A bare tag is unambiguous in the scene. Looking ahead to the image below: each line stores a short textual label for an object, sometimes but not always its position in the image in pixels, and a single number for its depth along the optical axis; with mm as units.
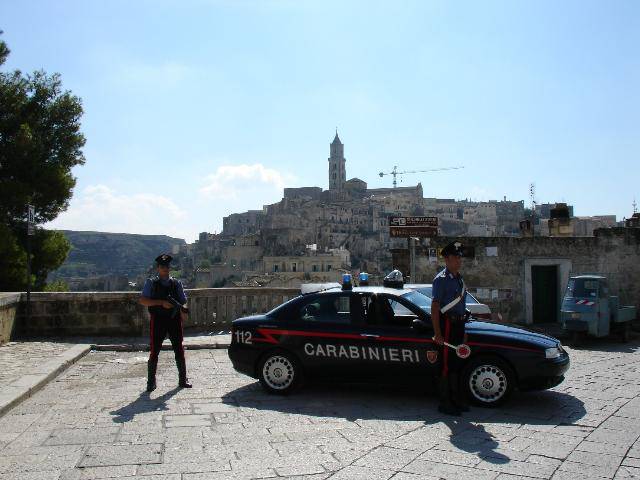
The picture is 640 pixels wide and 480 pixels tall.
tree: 15617
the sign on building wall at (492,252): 15602
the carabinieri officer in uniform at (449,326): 6668
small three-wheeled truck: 12352
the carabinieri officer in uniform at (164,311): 7949
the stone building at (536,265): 15594
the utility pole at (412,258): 14927
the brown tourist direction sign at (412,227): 14398
